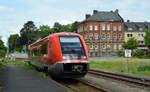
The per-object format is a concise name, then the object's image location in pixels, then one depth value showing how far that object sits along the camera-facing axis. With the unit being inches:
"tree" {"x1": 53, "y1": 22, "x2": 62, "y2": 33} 4736.5
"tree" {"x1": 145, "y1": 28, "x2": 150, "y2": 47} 2625.5
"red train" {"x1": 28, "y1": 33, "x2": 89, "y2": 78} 525.7
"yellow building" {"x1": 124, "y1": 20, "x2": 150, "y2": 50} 3191.4
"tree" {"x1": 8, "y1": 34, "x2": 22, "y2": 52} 4553.6
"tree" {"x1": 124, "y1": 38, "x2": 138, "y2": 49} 2758.4
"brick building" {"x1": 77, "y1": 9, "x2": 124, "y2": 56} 3009.4
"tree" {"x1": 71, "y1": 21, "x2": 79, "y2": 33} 4001.0
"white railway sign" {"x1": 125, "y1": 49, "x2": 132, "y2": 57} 806.4
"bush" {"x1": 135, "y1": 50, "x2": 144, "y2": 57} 2307.6
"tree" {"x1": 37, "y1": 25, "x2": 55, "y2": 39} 4092.0
